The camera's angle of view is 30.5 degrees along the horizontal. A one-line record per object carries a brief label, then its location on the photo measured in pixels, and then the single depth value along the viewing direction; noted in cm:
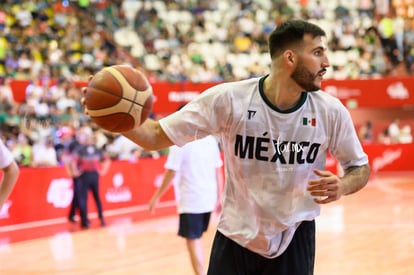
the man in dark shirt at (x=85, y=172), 1360
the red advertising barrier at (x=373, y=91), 2412
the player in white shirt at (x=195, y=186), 800
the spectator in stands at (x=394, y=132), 2469
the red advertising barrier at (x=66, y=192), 1348
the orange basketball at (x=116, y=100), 379
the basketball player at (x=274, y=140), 416
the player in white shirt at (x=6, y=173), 539
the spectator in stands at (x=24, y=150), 1471
